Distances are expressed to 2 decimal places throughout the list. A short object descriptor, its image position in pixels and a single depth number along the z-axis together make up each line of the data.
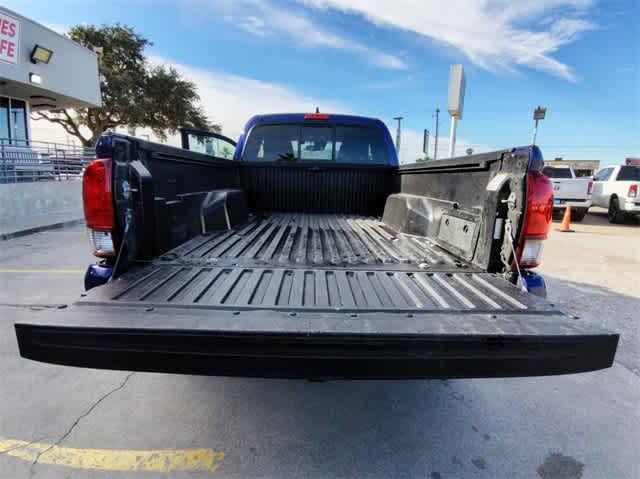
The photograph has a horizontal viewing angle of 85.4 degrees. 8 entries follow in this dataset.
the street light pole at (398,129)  22.52
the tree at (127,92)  26.62
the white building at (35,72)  14.52
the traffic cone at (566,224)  10.49
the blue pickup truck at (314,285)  1.35
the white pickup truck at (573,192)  12.00
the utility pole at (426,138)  15.39
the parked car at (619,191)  12.07
